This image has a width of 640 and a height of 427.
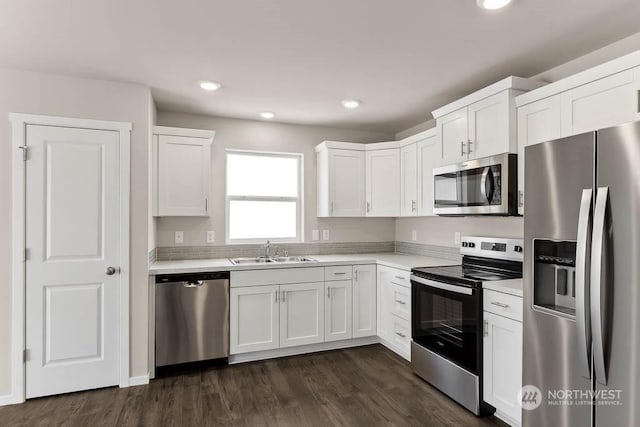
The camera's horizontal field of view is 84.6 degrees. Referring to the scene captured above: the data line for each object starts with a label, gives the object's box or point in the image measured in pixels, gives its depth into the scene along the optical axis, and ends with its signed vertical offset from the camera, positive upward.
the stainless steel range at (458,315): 2.41 -0.76
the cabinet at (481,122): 2.49 +0.73
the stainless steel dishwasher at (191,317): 3.03 -0.90
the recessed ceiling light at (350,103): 3.33 +1.08
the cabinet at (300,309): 3.30 -0.93
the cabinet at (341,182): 4.00 +0.38
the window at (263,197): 3.99 +0.22
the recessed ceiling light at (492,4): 1.76 +1.07
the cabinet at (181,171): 3.31 +0.42
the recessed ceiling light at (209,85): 2.86 +1.07
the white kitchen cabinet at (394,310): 3.24 -0.92
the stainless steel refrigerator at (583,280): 1.44 -0.30
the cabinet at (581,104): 1.85 +0.66
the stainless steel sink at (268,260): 3.56 -0.48
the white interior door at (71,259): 2.67 -0.34
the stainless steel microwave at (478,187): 2.49 +0.22
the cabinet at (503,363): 2.12 -0.94
